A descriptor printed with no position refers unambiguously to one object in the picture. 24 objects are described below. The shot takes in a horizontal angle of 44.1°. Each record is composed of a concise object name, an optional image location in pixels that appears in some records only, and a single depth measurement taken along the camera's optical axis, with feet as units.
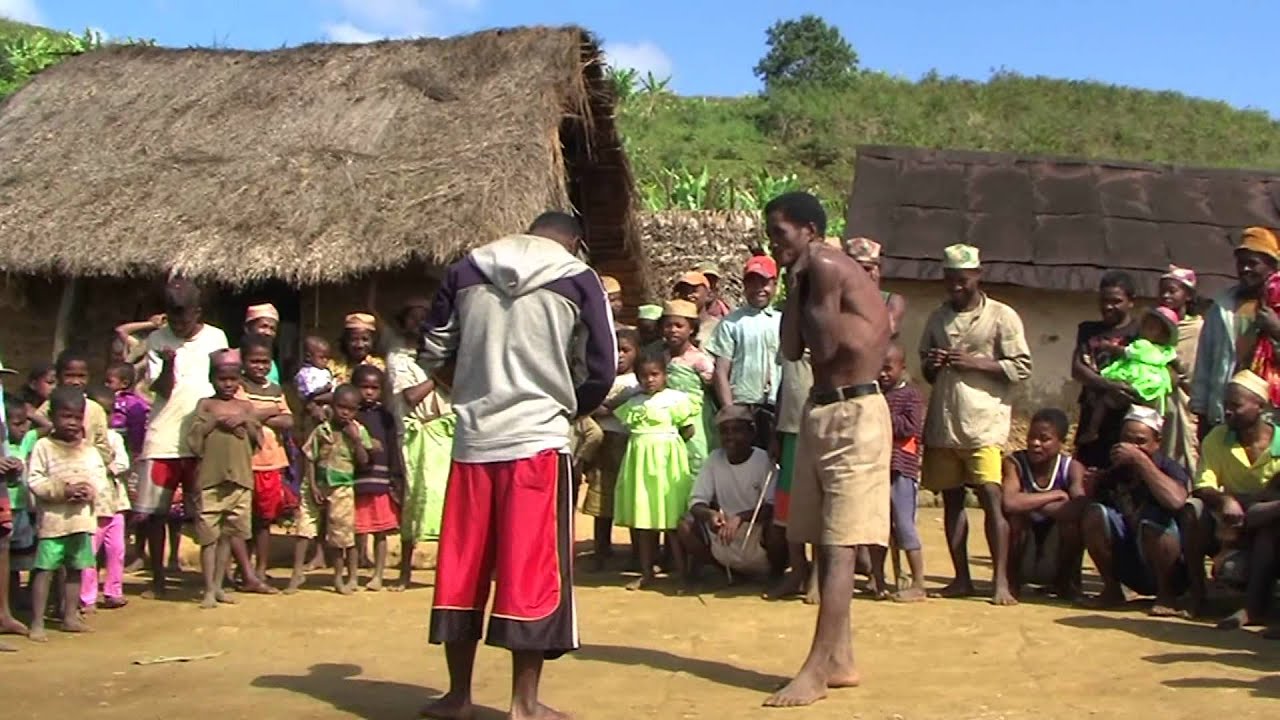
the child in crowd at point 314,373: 28.78
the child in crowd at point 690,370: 28.40
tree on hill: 163.02
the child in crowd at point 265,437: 27.17
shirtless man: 18.70
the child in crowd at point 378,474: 27.86
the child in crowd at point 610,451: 29.12
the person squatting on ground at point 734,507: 26.89
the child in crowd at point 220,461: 26.35
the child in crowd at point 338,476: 27.55
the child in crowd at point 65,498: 23.45
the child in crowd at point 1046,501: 25.45
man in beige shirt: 25.68
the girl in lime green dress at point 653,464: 27.68
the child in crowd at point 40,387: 27.81
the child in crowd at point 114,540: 25.03
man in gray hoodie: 17.04
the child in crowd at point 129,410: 28.94
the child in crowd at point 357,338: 28.09
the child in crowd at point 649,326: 30.78
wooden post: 37.40
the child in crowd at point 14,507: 22.24
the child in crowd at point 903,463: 25.64
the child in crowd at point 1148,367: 25.70
